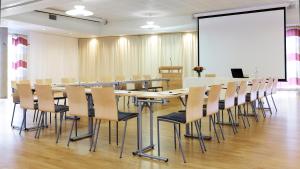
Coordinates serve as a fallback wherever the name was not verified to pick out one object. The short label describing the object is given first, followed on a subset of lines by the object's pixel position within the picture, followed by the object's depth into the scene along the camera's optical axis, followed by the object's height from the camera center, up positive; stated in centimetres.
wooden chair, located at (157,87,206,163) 353 -45
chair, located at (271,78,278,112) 741 -22
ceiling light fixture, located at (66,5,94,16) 802 +189
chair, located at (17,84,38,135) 482 -31
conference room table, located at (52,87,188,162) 359 -29
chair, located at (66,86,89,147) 402 -34
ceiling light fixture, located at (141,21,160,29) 1048 +193
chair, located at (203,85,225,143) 403 -34
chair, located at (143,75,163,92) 917 -21
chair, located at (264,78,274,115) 678 -25
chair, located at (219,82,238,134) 464 -35
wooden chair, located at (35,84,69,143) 447 -35
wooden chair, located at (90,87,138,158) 363 -36
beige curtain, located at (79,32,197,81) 1195 +109
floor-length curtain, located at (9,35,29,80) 1159 +94
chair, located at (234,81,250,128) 521 -31
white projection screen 938 +120
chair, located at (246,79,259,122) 584 -34
